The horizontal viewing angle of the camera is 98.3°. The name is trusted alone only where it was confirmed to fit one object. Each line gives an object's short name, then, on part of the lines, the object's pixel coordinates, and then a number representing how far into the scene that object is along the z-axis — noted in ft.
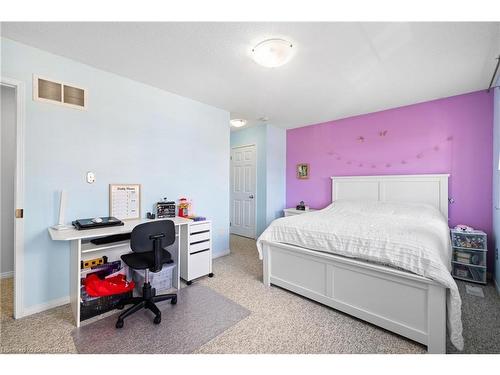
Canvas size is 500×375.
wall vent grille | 6.49
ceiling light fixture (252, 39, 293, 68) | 5.83
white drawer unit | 8.40
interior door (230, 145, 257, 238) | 15.55
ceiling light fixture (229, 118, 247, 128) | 13.19
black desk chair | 5.98
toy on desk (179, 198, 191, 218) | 9.62
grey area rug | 5.14
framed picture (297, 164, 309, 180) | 14.83
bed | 4.91
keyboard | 6.96
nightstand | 13.87
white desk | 5.81
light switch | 7.38
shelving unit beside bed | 8.36
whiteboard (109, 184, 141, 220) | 7.90
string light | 10.20
